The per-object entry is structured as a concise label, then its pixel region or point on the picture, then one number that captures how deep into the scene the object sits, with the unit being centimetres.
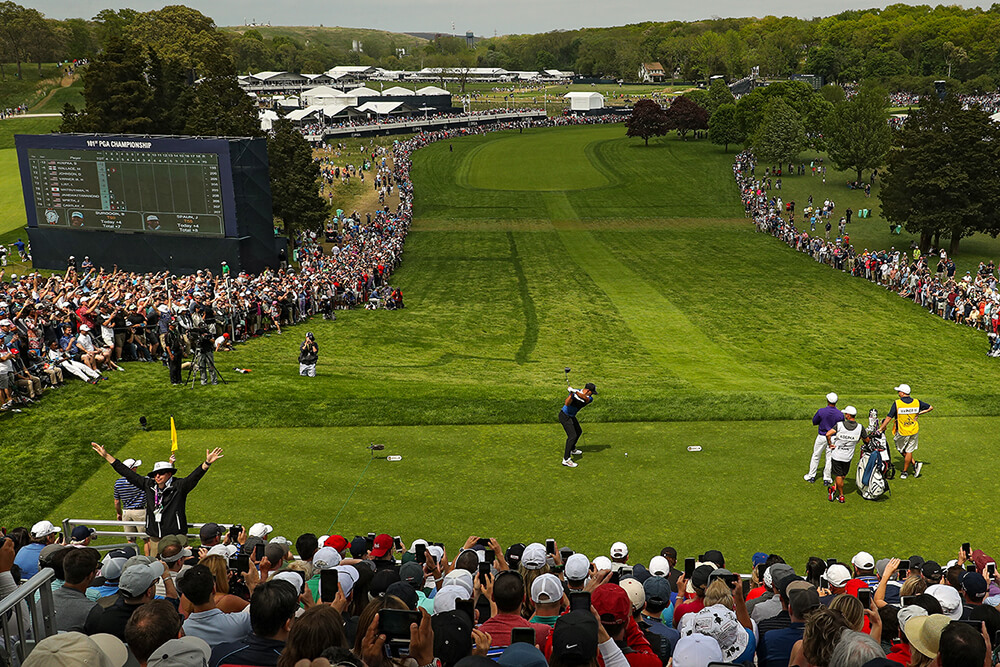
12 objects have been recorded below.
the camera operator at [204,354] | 1989
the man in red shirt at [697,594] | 767
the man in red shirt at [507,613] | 657
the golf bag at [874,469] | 1366
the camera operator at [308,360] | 2166
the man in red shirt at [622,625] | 654
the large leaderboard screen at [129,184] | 3303
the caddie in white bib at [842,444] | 1371
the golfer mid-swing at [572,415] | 1523
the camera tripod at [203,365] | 2011
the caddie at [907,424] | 1505
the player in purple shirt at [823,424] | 1438
